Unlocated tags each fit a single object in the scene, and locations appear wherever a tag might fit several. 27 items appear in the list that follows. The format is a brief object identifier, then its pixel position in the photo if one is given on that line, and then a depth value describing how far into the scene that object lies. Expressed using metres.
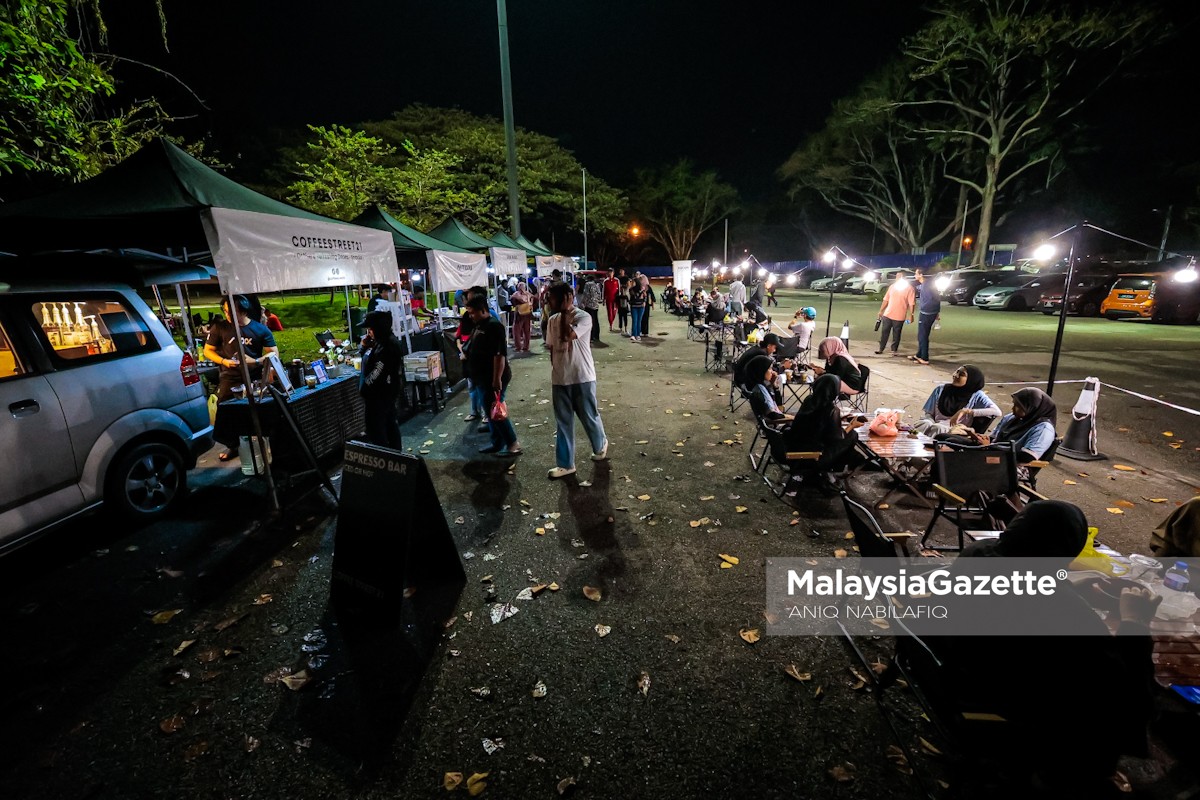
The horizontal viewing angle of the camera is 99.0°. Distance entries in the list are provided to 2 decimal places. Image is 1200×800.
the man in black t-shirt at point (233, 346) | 6.90
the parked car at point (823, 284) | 37.21
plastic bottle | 3.01
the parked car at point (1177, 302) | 16.34
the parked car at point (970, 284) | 25.81
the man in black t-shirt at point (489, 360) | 6.05
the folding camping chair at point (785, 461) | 5.11
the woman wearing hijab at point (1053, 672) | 2.00
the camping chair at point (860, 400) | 7.57
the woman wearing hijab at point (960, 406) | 5.71
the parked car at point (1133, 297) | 17.61
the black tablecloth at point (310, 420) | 5.24
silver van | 3.92
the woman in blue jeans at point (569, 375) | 5.30
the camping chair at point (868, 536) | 2.52
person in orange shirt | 12.00
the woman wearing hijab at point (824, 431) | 5.05
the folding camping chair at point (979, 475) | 4.27
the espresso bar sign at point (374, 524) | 3.28
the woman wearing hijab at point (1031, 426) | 4.76
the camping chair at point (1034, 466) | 4.69
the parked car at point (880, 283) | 32.78
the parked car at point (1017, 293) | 21.61
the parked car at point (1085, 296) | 19.31
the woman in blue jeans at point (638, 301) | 15.98
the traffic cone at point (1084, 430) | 6.16
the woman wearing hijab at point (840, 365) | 7.03
